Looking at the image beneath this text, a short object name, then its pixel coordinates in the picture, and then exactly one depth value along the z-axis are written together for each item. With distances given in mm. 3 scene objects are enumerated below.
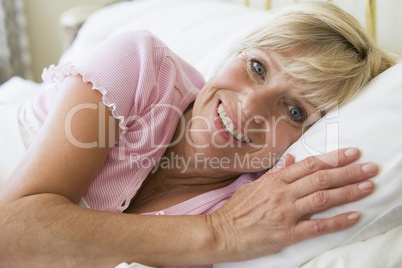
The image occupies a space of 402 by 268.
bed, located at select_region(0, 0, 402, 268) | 841
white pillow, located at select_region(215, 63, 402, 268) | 849
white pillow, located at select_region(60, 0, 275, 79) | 1658
